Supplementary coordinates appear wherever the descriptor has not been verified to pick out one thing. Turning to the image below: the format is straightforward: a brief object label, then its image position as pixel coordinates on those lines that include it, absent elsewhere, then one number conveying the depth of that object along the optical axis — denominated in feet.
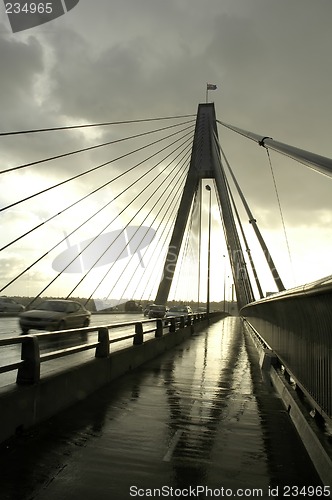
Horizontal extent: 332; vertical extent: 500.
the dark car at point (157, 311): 134.19
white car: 136.58
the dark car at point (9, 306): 123.85
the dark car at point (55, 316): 58.54
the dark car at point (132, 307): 244.32
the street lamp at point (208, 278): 142.32
